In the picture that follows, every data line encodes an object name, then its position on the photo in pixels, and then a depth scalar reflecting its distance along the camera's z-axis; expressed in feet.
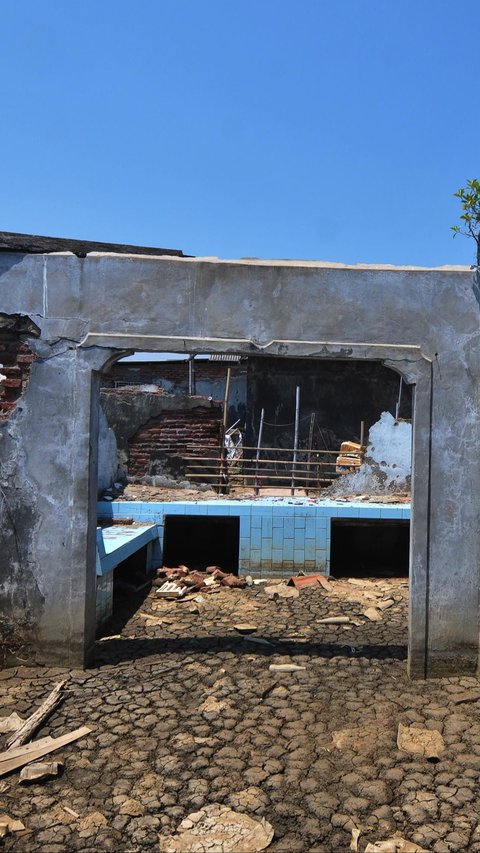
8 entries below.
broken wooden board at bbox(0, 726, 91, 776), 10.94
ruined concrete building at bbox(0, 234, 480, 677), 14.98
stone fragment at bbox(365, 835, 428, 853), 9.00
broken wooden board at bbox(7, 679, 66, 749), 11.70
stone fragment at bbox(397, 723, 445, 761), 11.81
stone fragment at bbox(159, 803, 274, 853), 8.98
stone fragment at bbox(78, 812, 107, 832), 9.44
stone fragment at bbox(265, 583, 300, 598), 23.71
